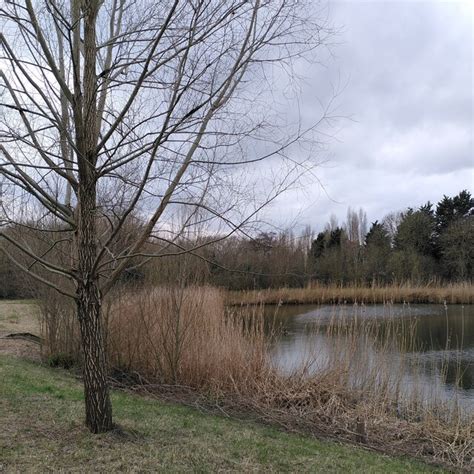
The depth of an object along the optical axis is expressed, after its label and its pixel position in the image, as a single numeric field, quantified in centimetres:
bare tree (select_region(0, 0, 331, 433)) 388
